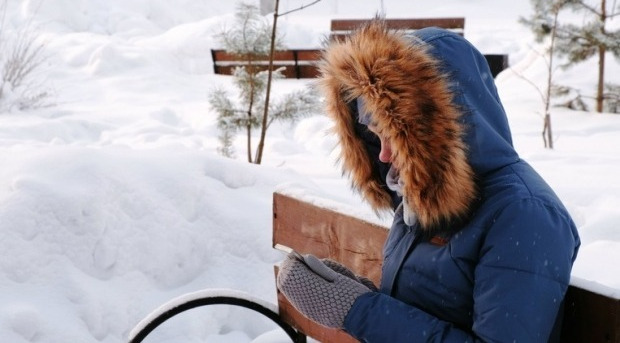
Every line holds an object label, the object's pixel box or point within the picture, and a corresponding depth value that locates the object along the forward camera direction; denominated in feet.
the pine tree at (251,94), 21.13
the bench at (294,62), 46.14
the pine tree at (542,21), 31.09
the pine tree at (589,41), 30.78
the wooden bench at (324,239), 7.63
